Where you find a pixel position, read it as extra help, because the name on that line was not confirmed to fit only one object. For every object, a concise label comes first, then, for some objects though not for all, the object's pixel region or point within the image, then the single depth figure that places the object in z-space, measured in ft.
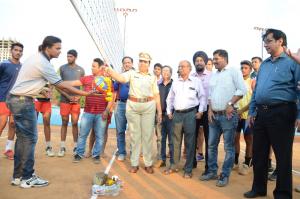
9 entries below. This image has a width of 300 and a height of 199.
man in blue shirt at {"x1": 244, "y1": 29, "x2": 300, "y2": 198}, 8.82
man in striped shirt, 13.82
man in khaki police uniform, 12.37
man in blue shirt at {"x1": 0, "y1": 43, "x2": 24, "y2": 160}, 13.58
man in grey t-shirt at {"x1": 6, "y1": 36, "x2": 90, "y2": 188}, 9.54
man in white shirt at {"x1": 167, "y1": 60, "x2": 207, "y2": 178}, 12.05
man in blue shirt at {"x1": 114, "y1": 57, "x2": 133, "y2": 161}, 14.62
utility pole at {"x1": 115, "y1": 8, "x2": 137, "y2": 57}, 74.50
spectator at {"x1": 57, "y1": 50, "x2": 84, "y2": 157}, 14.90
